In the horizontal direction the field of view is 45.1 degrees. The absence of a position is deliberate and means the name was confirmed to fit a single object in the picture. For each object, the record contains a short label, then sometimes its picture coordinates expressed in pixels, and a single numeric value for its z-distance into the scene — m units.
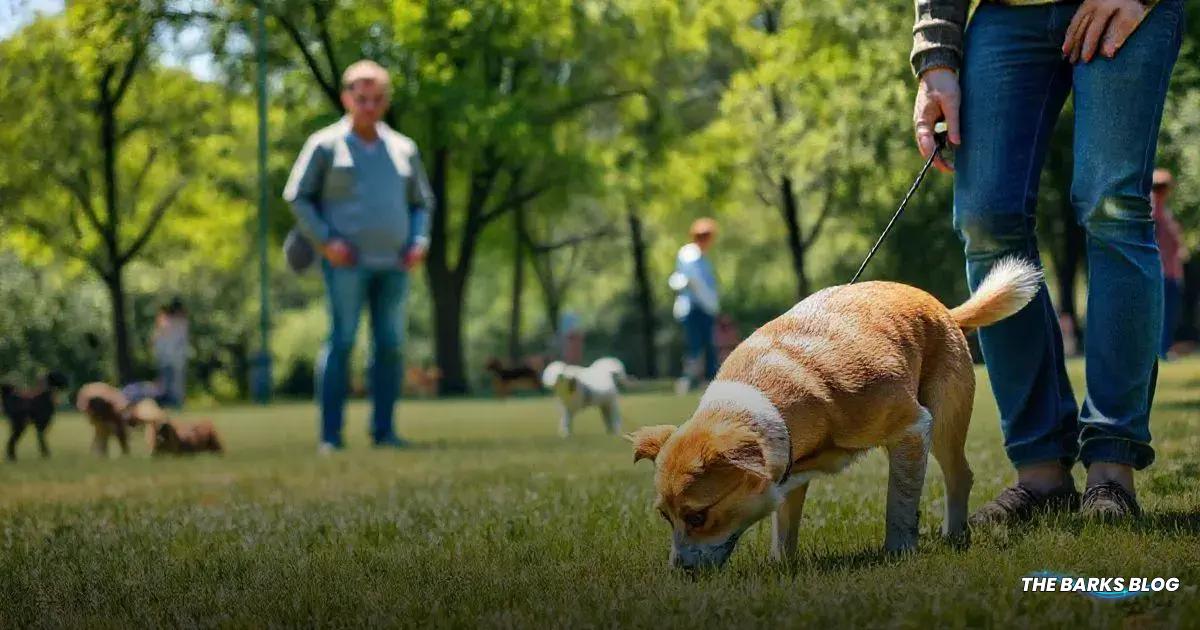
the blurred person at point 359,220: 10.20
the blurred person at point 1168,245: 14.77
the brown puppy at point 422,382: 31.94
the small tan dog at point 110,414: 12.73
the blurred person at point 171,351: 26.39
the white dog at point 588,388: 13.02
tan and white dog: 3.60
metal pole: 28.66
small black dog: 12.52
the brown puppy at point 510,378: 27.41
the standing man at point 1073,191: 4.71
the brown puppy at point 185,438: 12.11
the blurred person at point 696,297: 18.91
